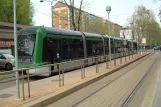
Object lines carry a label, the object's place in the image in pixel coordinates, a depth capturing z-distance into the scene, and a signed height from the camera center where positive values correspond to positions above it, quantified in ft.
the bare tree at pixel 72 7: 84.50 +20.82
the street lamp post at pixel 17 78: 18.69 -2.81
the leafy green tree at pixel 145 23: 162.37 +27.08
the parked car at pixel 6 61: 51.54 -2.82
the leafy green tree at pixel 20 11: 108.78 +24.98
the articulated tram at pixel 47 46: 35.72 +0.93
